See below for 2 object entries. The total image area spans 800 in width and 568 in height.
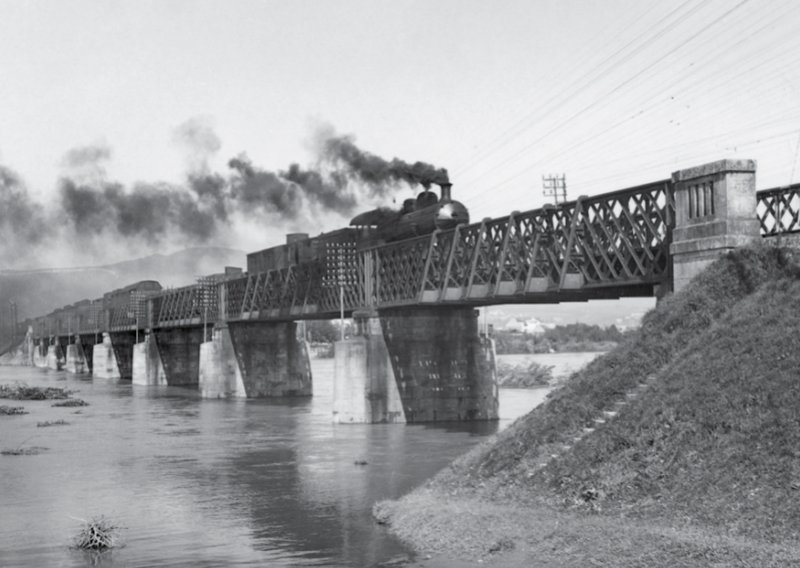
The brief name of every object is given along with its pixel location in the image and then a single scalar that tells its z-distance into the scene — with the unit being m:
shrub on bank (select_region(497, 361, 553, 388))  106.31
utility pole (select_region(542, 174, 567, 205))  74.64
